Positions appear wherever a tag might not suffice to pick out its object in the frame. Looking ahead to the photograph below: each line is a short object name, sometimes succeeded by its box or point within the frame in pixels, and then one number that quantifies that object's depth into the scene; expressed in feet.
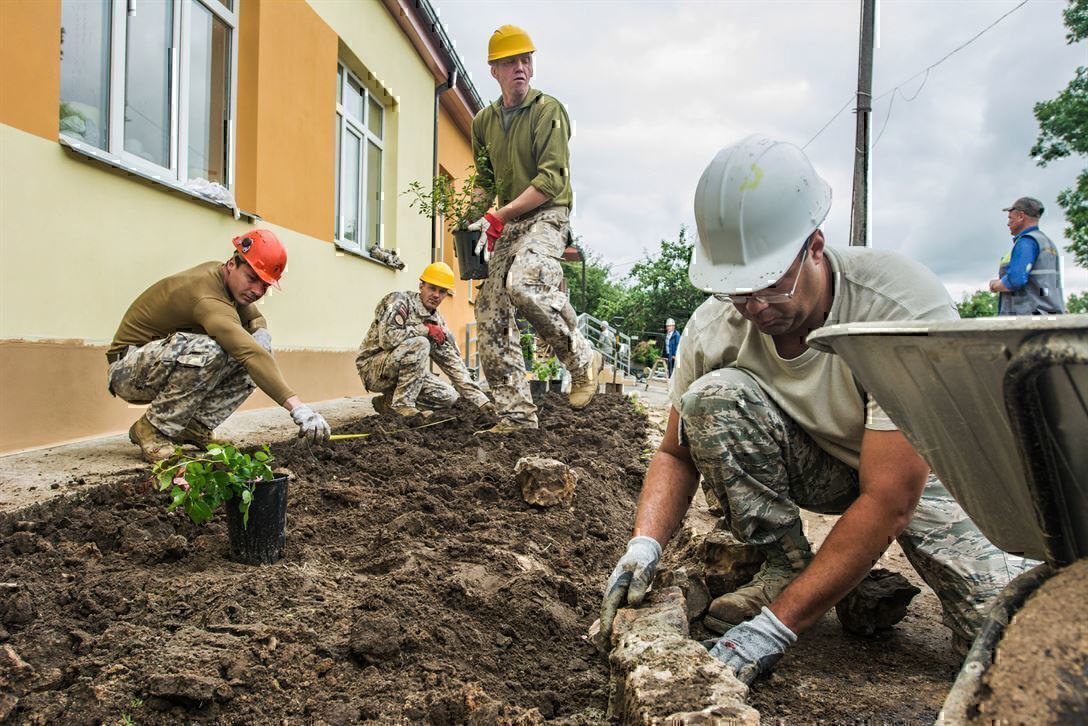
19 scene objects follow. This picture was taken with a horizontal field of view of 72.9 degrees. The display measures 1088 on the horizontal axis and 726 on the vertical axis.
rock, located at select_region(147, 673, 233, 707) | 4.56
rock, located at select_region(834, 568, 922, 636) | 6.76
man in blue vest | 18.52
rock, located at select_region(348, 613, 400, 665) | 5.25
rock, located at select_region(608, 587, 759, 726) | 3.93
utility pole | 27.04
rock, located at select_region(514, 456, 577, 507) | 9.49
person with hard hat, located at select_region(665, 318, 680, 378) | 61.26
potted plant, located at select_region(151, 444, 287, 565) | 6.68
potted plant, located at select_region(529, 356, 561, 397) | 24.08
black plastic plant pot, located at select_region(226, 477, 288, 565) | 6.89
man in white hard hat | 5.33
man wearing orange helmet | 10.67
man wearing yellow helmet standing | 13.82
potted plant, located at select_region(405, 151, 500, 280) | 14.51
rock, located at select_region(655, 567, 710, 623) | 6.52
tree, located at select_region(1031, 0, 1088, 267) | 67.51
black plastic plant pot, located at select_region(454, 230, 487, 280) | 14.42
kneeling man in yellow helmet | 16.75
